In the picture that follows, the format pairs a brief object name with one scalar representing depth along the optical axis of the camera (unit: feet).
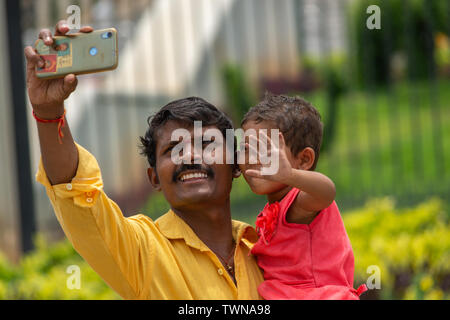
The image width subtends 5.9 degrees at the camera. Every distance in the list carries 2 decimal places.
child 25.92
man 25.65
